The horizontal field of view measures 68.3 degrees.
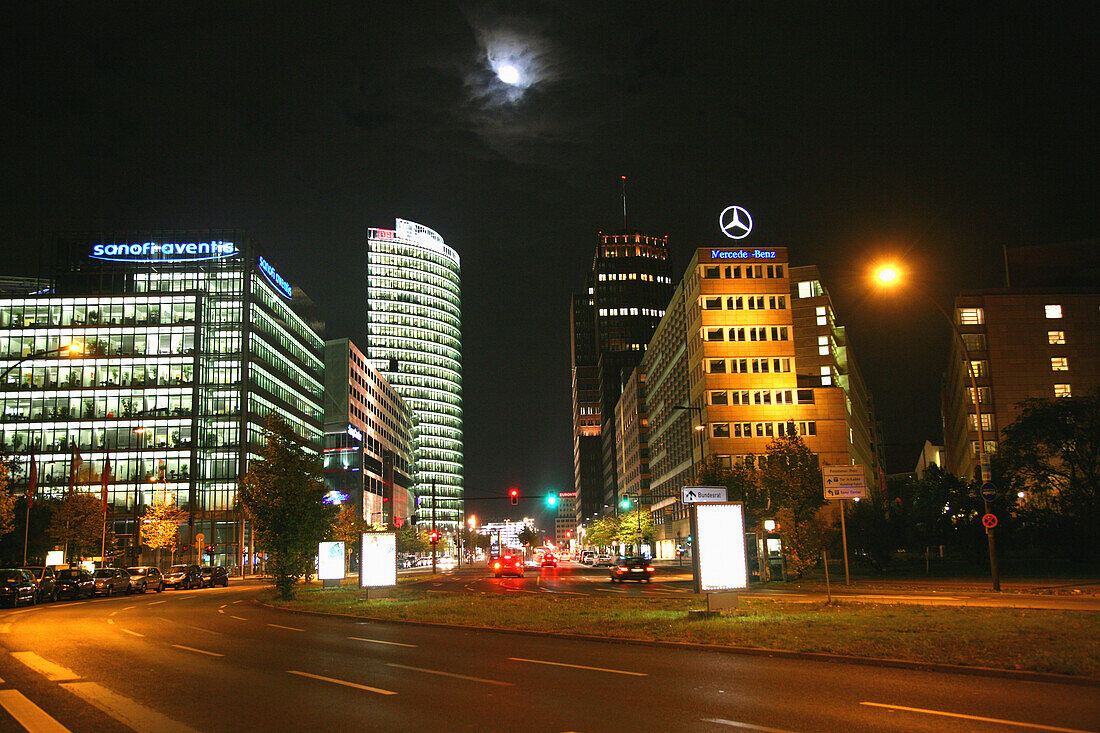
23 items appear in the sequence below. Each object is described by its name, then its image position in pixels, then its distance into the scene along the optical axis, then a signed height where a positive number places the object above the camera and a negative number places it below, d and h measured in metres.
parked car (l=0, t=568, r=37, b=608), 38.41 -3.86
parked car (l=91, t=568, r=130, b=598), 49.50 -4.79
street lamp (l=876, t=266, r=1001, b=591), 26.47 +2.32
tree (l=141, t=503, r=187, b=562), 80.38 -2.42
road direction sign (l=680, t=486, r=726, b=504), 39.22 -0.44
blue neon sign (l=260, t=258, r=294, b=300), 110.50 +30.79
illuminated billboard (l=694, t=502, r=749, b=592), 22.75 -1.88
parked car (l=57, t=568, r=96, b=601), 45.88 -4.48
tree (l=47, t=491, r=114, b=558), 66.88 -1.57
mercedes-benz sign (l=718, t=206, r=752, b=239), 94.19 +30.14
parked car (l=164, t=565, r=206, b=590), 61.41 -5.71
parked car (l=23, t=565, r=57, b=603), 42.56 -4.26
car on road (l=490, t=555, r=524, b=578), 67.56 -6.27
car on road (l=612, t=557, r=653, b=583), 52.78 -5.47
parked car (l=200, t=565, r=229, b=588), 66.25 -6.22
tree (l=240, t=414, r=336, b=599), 38.56 -0.48
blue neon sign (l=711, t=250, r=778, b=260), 95.00 +26.41
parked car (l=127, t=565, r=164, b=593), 53.34 -5.17
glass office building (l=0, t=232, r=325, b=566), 97.81 +15.37
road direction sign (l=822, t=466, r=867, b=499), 26.42 -0.05
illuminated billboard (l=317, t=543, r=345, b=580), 42.72 -3.24
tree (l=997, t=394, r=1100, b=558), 56.03 +1.04
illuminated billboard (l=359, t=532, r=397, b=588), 37.22 -3.03
